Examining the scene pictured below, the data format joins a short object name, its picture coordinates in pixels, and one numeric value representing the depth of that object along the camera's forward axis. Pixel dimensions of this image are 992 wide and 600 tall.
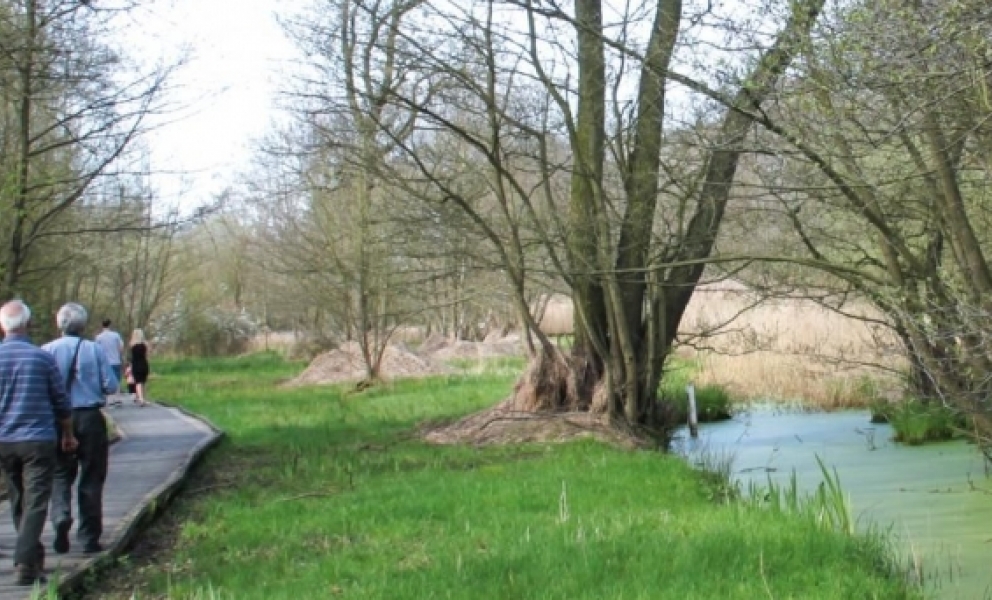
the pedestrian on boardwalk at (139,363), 27.05
